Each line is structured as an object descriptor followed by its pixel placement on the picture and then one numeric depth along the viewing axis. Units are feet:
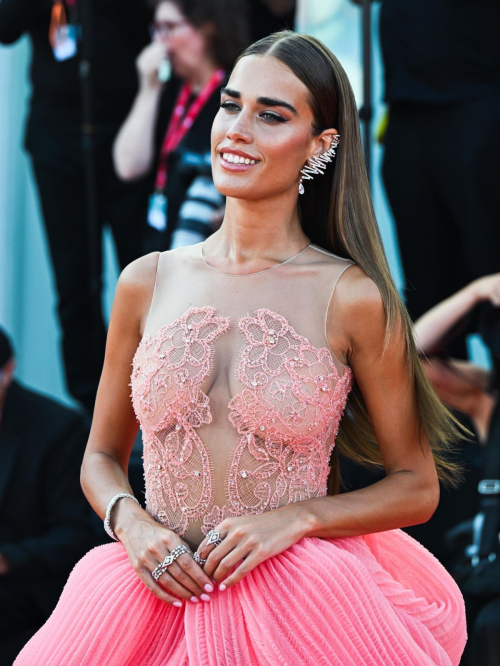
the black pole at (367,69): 25.45
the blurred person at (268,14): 30.51
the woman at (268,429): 13.16
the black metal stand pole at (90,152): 31.14
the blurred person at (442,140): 25.91
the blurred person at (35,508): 25.59
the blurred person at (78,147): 32.05
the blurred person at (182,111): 27.53
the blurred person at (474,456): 21.68
